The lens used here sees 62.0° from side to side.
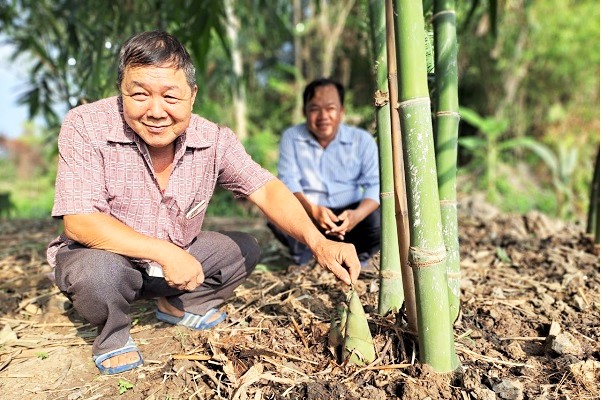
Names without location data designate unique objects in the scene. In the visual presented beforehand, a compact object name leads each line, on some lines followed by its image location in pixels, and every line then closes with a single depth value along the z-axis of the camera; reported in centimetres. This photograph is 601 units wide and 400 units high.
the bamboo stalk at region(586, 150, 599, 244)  265
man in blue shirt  282
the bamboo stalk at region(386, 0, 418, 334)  149
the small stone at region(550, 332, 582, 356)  174
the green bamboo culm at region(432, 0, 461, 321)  179
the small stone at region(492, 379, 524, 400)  149
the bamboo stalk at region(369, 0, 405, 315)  182
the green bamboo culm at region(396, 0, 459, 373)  136
